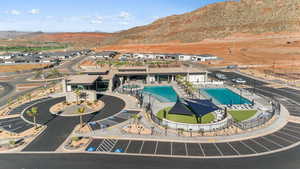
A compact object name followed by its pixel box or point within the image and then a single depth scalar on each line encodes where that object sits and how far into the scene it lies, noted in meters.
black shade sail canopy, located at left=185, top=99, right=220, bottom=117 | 38.84
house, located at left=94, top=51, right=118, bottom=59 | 130.75
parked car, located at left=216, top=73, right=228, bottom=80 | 77.98
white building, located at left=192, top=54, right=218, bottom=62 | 118.72
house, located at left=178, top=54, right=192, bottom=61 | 124.16
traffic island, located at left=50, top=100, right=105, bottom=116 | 46.09
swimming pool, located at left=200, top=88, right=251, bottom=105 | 53.40
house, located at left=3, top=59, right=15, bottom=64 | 119.85
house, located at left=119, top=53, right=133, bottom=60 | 127.51
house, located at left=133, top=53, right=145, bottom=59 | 135.45
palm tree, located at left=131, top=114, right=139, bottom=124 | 40.44
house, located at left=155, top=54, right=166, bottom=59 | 129.65
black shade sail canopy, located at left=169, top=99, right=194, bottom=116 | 39.29
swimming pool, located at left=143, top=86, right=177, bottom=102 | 56.85
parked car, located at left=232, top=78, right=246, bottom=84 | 71.00
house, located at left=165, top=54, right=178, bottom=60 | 127.50
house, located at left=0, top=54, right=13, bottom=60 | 133.19
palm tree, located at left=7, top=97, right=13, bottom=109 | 50.80
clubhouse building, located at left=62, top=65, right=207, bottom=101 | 62.17
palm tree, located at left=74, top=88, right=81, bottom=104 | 49.55
